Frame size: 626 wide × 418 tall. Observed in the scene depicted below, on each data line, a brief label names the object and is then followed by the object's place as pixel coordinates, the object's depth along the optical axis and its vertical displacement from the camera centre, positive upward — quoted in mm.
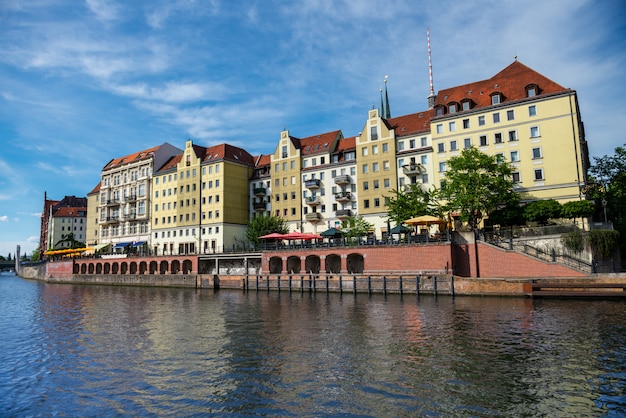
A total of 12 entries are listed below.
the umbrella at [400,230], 52762 +3519
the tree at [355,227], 62094 +4901
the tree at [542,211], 48531 +4804
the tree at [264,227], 71375 +5988
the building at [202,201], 82125 +12579
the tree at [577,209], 47375 +4720
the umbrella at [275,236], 61719 +3782
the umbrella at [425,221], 49053 +4184
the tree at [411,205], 55312 +6798
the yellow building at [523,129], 54031 +16460
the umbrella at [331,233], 60875 +3974
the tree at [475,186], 50241 +8066
